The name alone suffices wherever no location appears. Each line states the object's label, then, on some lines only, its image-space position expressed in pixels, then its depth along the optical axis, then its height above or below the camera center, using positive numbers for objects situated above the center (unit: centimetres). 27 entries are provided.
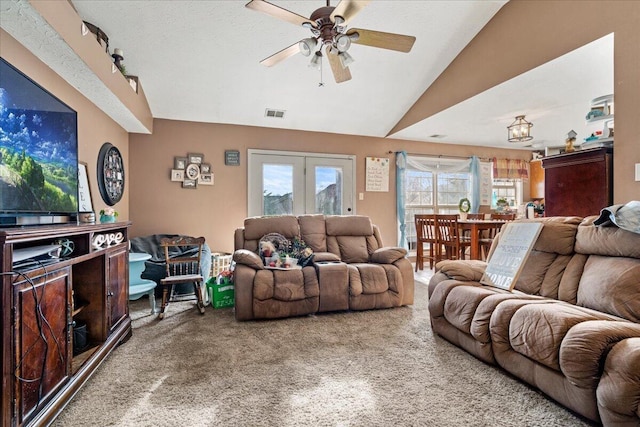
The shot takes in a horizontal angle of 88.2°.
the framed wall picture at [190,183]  488 +42
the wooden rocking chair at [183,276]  315 -64
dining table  438 -25
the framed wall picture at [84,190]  313 +22
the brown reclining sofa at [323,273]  300 -61
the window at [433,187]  629 +43
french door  523 +45
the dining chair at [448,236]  462 -39
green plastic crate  344 -87
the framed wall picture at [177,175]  482 +54
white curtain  620 +86
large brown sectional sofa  140 -58
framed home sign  234 -35
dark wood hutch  249 +20
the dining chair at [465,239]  470 -44
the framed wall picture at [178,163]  484 +72
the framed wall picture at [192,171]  488 +60
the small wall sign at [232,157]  507 +83
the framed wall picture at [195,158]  489 +80
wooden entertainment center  126 -52
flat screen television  157 +32
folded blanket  181 -6
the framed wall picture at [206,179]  496 +49
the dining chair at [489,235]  460 -40
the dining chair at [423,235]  509 -41
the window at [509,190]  682 +37
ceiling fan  218 +129
